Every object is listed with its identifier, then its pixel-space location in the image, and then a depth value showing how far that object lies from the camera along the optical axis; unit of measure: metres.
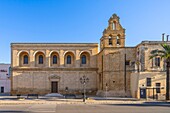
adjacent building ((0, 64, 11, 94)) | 34.88
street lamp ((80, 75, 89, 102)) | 27.68
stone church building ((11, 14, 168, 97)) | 27.65
